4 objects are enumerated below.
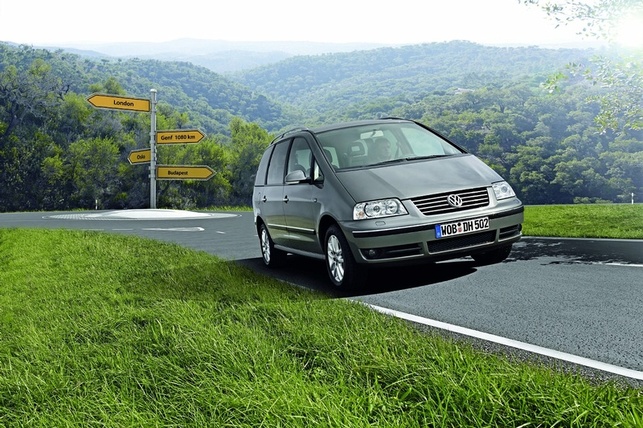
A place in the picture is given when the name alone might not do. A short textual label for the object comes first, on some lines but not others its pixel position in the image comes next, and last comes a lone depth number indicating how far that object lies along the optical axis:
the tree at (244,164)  93.64
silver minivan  7.07
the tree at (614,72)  15.84
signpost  23.39
